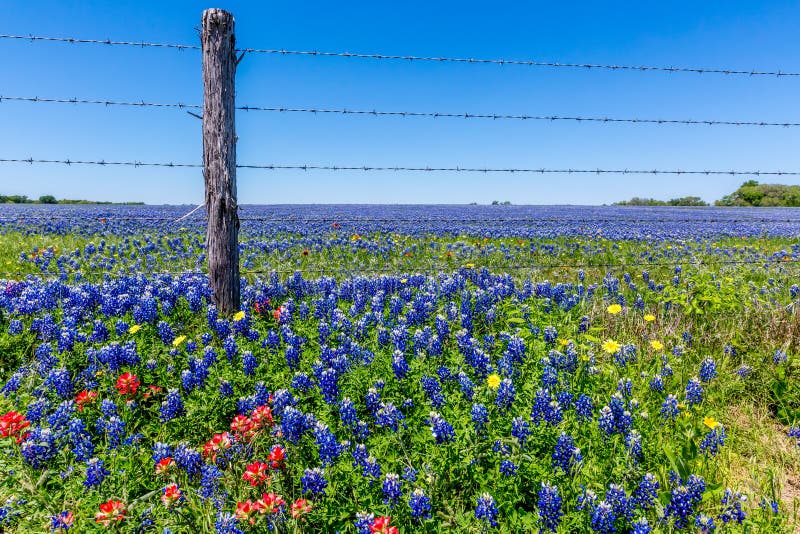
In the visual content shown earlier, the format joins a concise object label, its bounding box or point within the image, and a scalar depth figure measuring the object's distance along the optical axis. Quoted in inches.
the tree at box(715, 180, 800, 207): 2208.4
